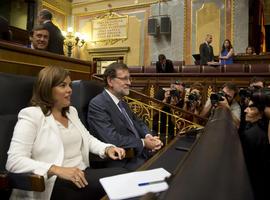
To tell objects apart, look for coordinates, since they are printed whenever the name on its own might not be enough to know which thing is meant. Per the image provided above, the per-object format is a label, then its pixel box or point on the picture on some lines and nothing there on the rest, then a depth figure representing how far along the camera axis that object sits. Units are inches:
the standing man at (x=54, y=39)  88.3
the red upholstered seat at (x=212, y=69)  154.3
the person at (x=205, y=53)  187.7
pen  27.8
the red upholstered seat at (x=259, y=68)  144.7
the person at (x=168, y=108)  102.6
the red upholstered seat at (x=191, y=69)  162.2
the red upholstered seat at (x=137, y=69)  180.6
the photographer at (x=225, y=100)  71.4
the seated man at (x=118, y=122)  56.9
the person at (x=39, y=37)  69.2
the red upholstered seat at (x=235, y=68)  152.2
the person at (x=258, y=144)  31.5
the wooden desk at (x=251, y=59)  184.4
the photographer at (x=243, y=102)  52.1
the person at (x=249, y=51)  199.6
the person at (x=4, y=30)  61.6
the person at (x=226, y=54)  187.0
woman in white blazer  37.6
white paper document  26.0
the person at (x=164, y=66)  158.7
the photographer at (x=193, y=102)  109.2
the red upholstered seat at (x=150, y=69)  177.3
